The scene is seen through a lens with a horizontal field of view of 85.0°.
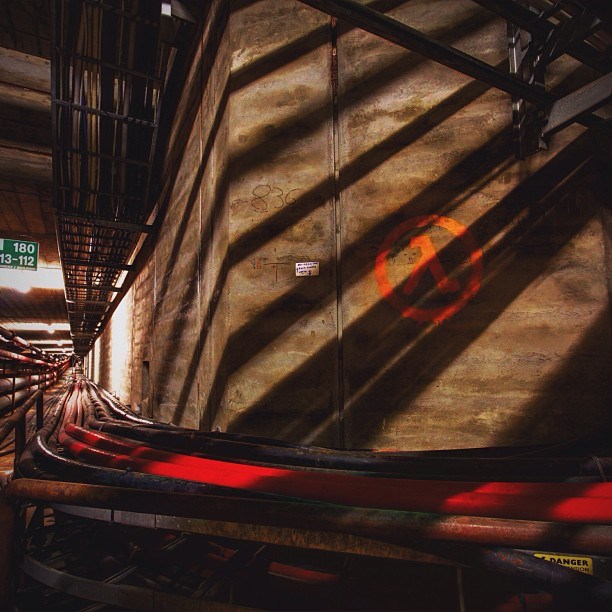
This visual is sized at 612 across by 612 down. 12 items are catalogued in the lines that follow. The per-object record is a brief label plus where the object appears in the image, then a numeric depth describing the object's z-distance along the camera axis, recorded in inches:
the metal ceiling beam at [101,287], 441.7
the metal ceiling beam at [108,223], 242.8
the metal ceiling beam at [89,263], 333.2
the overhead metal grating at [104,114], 154.6
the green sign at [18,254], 275.0
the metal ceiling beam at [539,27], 98.1
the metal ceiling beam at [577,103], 97.0
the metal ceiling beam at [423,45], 87.5
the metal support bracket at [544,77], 99.5
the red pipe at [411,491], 49.8
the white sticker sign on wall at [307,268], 136.6
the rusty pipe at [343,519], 36.5
